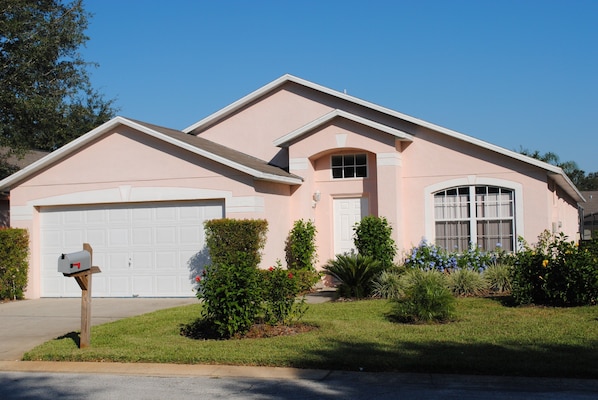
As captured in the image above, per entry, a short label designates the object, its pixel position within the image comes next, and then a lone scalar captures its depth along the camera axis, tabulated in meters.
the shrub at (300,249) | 18.27
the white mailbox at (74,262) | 10.07
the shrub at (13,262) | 17.61
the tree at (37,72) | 21.91
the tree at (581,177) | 64.04
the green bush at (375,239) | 17.61
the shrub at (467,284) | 14.94
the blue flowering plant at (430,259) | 17.02
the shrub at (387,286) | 14.92
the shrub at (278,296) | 11.34
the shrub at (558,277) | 12.34
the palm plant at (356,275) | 15.23
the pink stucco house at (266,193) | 17.34
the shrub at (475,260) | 16.83
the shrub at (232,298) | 10.66
